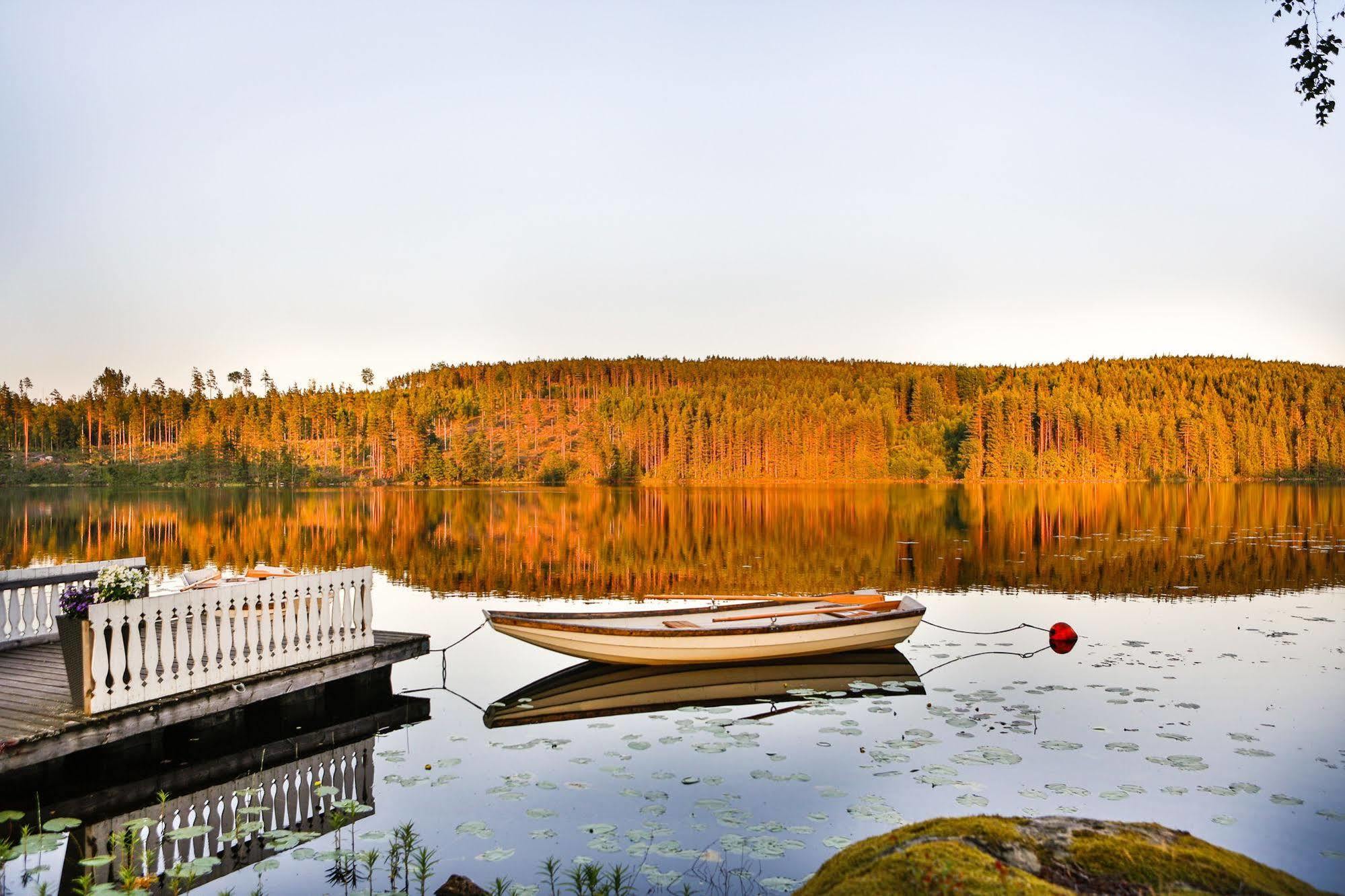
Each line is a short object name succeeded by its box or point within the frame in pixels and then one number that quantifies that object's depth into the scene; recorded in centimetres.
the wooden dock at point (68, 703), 914
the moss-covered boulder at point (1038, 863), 357
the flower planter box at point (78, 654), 958
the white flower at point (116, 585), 1011
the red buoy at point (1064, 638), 1789
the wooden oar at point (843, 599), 1802
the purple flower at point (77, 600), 959
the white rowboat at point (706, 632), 1577
